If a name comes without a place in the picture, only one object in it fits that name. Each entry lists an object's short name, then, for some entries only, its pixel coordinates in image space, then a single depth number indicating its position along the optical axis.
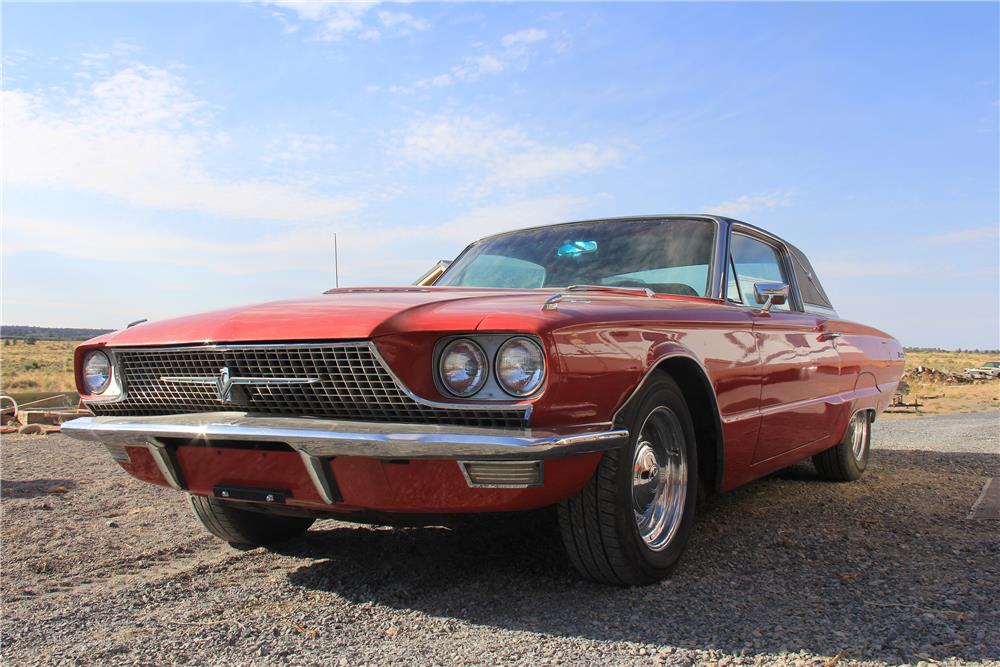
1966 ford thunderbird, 2.41
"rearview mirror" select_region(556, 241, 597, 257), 4.09
